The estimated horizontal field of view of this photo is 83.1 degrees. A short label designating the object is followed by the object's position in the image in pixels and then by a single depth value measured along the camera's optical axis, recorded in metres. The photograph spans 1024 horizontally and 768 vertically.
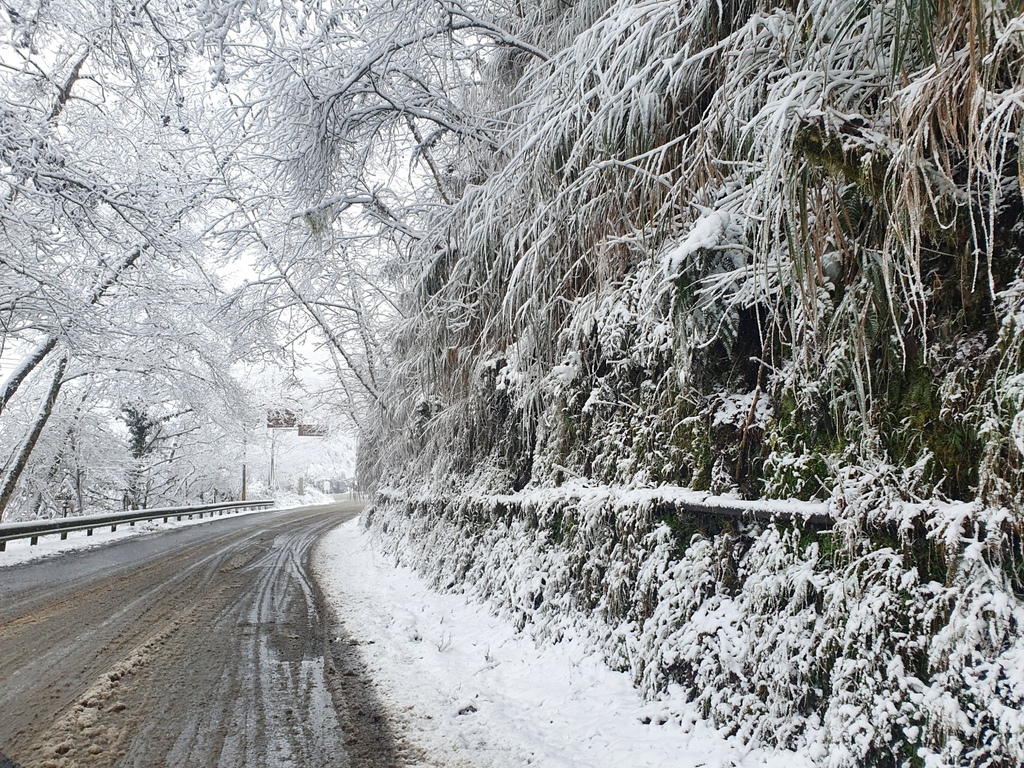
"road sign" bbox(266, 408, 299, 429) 28.34
